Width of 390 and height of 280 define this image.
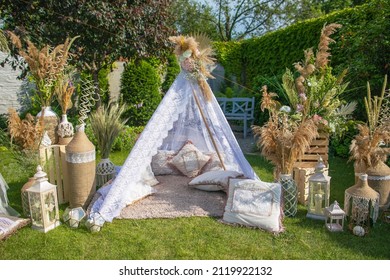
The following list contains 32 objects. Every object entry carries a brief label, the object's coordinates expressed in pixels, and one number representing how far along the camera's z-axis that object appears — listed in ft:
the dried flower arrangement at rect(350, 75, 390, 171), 12.46
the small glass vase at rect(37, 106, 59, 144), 15.02
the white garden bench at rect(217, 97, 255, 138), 26.94
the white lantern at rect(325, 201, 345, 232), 11.51
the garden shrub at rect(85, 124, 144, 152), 22.38
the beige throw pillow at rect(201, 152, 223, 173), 15.86
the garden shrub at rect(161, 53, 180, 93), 33.59
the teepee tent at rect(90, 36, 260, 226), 12.55
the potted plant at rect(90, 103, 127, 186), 14.80
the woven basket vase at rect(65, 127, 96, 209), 13.07
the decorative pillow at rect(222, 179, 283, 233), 11.70
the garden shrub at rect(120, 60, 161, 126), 28.96
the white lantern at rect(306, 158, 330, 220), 12.37
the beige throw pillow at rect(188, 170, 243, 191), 14.05
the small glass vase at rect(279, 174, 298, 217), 12.66
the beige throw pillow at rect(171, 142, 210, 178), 16.21
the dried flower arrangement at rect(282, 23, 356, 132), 13.46
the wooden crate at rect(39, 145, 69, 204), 13.94
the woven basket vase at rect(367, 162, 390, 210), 12.79
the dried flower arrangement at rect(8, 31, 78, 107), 13.53
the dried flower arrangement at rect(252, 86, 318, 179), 12.30
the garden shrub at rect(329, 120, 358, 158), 19.90
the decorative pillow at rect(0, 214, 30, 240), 11.27
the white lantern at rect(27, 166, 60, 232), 11.50
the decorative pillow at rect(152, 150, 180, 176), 16.78
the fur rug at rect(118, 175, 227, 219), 12.91
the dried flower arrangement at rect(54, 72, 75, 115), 14.35
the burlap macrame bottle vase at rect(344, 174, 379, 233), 11.45
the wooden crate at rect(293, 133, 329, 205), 13.83
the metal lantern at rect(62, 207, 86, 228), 12.05
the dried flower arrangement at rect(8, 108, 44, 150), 12.96
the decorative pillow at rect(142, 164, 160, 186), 15.15
